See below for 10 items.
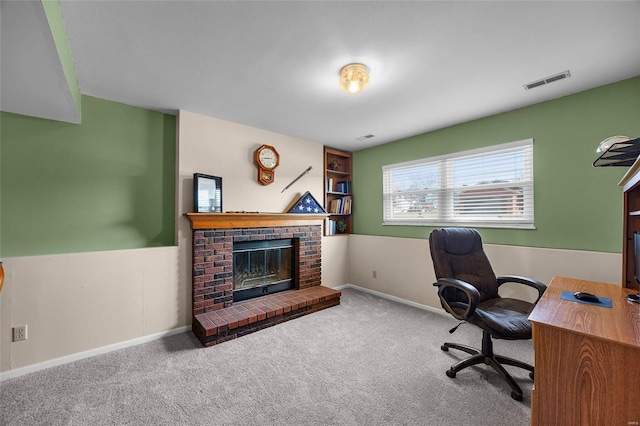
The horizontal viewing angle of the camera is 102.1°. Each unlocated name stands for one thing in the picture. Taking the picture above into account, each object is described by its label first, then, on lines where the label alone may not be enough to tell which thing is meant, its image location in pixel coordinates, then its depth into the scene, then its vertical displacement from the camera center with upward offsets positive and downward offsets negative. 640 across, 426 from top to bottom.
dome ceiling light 1.97 +1.06
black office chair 1.77 -0.68
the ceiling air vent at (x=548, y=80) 2.09 +1.13
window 2.77 +0.31
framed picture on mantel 2.83 +0.24
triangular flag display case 3.73 +0.12
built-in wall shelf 4.28 +0.38
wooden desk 1.05 -0.67
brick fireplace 2.67 -0.89
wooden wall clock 3.38 +0.70
